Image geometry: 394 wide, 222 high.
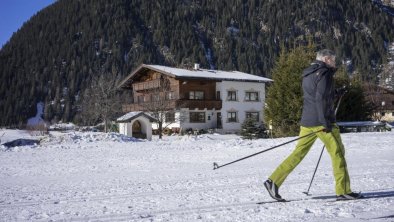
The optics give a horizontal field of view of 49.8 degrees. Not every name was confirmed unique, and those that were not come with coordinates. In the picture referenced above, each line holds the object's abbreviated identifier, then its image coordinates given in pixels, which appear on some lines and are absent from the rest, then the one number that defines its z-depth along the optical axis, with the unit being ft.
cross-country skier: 16.26
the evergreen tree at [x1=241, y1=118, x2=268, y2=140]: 102.05
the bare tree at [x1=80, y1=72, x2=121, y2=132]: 149.18
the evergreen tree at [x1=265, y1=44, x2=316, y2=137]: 82.28
